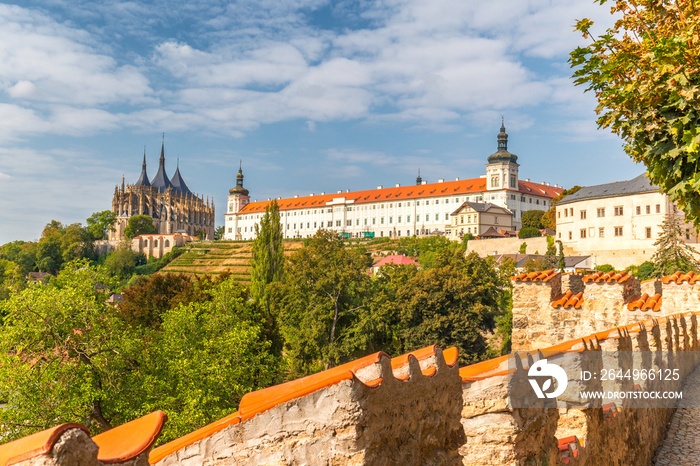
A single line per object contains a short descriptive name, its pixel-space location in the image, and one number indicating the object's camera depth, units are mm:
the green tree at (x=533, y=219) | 99500
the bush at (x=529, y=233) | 88500
